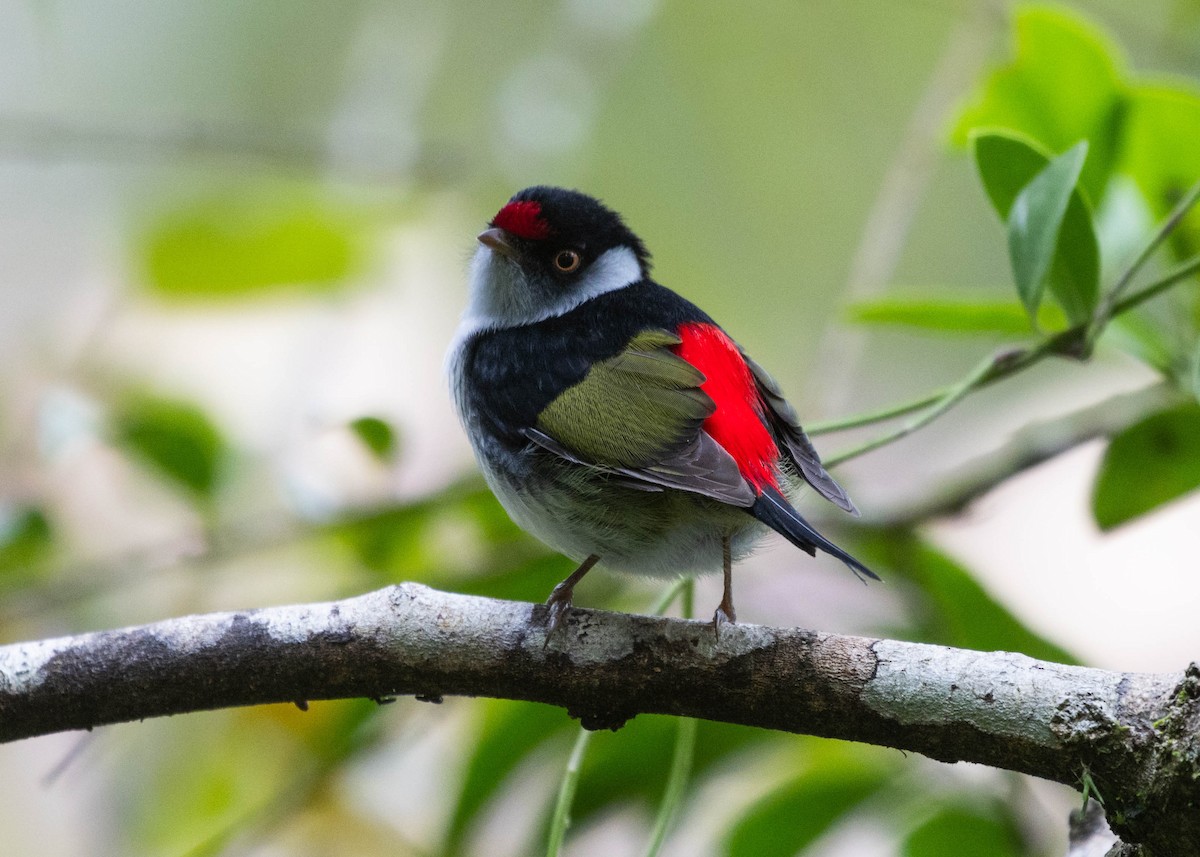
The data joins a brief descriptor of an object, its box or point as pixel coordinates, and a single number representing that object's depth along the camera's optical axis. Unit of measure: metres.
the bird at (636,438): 4.08
